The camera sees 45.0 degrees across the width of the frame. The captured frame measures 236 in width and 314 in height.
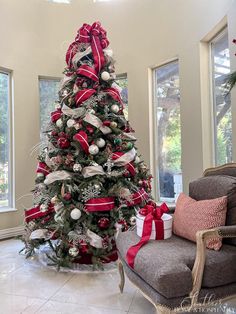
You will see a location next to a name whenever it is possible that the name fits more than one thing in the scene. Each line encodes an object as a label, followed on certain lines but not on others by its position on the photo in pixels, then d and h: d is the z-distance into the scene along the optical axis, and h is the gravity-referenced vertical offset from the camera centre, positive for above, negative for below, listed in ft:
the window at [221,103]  11.01 +2.33
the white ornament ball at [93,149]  9.58 +0.48
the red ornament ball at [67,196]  9.43 -1.07
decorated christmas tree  9.51 -0.22
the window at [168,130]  13.70 +1.56
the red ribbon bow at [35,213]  10.43 -1.81
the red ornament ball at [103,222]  9.48 -1.99
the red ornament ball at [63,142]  9.80 +0.75
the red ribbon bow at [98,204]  9.32 -1.37
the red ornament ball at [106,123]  10.02 +1.41
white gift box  6.75 -1.55
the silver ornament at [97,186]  9.41 -0.76
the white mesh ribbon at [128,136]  10.51 +0.99
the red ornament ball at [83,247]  9.45 -2.82
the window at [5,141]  14.19 +1.20
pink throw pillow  6.10 -1.27
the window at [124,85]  15.33 +4.23
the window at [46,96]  15.31 +3.72
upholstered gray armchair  5.02 -2.01
